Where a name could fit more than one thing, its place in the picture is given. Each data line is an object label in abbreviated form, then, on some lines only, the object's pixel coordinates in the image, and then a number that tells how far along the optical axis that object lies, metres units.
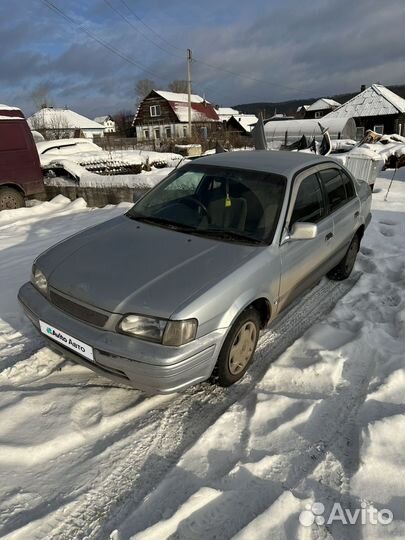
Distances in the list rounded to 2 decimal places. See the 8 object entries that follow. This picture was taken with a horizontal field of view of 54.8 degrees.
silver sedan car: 2.42
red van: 8.34
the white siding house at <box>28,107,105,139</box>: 29.84
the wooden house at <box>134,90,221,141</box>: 45.74
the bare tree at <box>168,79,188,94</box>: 69.36
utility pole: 32.09
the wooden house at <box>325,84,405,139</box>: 37.56
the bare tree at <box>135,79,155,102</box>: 64.31
